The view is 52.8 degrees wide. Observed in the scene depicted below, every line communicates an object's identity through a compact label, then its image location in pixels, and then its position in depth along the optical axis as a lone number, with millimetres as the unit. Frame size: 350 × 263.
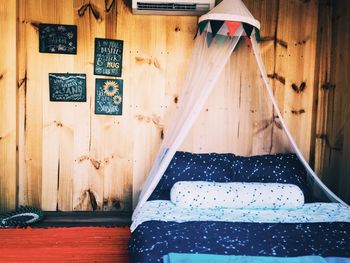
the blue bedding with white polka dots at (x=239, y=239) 1719
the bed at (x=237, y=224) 1701
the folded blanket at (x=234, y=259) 1562
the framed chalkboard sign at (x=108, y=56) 3197
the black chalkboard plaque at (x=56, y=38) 3150
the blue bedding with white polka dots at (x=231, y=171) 2787
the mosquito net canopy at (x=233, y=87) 2543
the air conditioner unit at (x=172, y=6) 2962
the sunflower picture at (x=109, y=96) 3209
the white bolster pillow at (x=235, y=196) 2432
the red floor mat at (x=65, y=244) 2266
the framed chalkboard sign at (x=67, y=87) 3176
